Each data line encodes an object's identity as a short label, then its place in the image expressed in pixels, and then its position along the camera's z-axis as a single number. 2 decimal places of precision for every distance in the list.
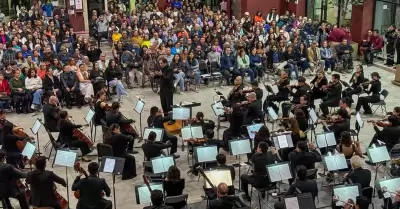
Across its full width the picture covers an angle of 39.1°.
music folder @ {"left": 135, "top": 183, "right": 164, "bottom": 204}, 9.49
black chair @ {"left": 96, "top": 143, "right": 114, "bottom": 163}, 11.62
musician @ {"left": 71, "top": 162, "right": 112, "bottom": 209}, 9.51
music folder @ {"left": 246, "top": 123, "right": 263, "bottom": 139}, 12.52
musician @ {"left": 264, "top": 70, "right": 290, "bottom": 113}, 15.76
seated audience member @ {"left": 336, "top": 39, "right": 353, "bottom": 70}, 20.86
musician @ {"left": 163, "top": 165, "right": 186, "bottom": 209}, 9.91
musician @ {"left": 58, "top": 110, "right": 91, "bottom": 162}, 12.71
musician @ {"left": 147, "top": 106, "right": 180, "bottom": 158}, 13.16
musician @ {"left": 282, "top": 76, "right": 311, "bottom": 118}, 14.98
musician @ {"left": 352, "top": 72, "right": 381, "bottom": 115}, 15.91
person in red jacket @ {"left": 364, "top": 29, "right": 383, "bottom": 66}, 21.69
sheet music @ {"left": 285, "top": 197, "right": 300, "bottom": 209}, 9.09
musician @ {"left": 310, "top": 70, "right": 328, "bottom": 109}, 15.88
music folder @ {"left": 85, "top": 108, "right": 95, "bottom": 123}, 13.49
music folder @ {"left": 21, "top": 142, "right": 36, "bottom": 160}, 11.28
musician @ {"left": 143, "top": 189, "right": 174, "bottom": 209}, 8.62
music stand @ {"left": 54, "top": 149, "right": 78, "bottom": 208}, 10.57
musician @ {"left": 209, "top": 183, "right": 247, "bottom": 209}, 9.11
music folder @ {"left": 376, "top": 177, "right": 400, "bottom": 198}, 9.80
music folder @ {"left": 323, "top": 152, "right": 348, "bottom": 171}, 10.84
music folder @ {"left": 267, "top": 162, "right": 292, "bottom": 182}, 10.27
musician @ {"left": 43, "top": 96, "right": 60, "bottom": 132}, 13.59
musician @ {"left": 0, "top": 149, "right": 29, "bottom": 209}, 10.00
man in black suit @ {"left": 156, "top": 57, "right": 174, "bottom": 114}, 15.52
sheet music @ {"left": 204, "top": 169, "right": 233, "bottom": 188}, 10.12
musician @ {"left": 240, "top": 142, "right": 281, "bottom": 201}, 10.67
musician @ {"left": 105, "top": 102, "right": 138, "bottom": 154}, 13.26
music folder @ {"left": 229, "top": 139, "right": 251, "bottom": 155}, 11.36
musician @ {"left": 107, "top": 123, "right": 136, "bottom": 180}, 11.88
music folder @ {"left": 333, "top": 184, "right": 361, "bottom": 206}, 9.61
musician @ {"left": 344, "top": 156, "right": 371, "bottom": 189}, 10.18
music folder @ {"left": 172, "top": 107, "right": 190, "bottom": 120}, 13.24
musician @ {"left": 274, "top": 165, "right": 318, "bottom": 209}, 9.75
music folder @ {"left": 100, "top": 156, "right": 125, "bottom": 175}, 10.31
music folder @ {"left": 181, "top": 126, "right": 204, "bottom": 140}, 12.27
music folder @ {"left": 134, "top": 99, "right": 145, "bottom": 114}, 13.86
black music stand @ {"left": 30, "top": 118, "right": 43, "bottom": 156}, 12.75
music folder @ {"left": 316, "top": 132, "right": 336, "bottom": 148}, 11.88
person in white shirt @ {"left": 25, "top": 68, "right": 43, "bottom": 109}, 16.83
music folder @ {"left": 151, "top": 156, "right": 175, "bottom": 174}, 10.76
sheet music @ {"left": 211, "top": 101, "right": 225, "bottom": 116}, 14.14
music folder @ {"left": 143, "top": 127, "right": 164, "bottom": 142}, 12.20
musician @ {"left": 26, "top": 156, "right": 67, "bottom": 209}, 9.59
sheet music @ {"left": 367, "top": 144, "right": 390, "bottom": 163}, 11.15
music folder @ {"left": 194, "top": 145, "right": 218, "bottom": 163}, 11.27
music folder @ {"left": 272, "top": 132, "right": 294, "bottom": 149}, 11.66
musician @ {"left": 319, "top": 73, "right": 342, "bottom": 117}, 15.51
